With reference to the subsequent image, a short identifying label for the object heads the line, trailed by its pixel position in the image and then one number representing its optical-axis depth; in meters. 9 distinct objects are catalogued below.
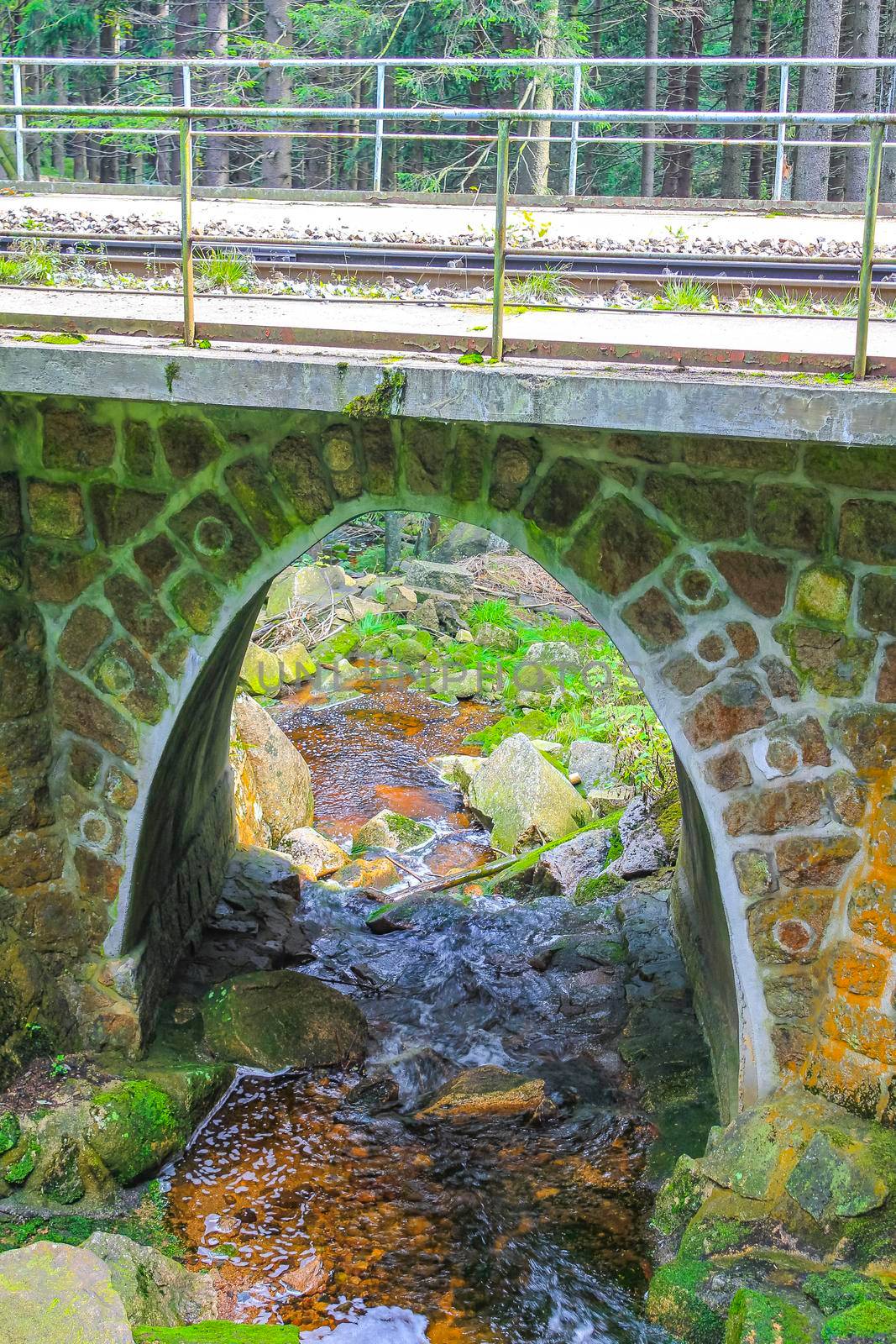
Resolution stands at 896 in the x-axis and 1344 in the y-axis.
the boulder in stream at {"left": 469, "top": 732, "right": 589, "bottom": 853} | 10.22
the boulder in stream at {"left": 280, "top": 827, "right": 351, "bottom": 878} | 9.62
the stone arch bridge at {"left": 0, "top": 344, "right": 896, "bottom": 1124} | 4.45
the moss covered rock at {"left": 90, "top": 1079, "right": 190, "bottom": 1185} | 5.31
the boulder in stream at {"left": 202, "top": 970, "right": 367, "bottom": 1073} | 6.30
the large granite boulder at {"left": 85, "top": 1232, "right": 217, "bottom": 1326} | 4.21
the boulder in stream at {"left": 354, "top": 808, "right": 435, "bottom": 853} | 10.25
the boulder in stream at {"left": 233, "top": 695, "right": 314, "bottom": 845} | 9.97
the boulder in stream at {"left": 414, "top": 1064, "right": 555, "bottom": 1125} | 6.04
